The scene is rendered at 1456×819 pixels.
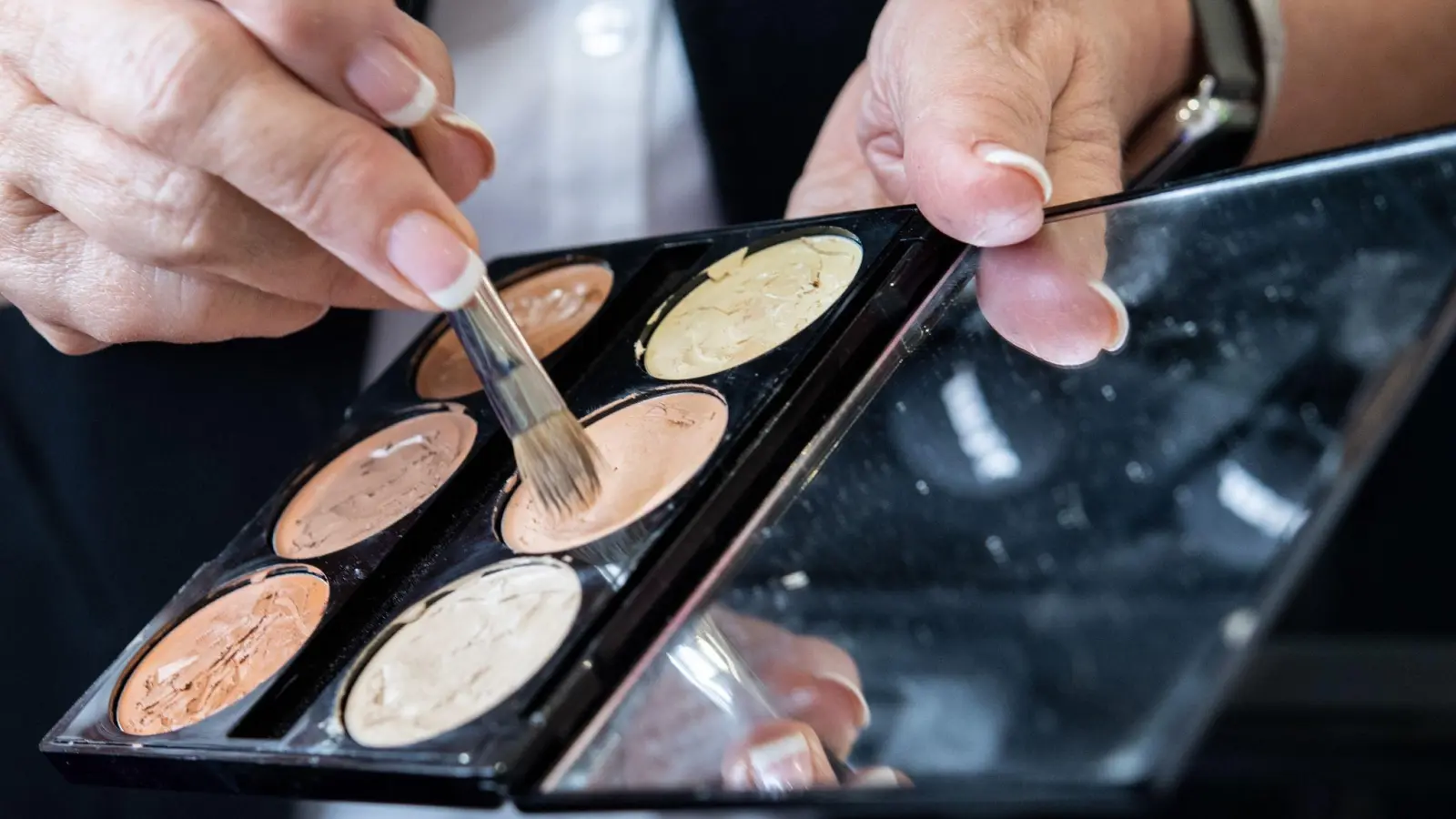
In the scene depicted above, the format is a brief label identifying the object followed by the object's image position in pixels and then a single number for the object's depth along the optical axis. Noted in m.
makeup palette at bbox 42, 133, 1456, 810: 0.39
